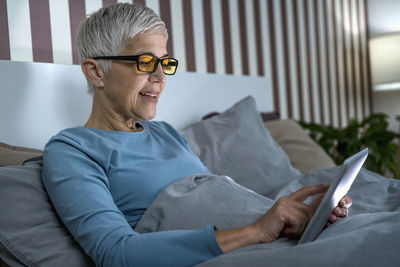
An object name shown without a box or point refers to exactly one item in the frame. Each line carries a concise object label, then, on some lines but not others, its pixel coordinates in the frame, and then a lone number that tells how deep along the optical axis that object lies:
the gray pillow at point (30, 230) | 0.83
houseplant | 2.62
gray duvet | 0.63
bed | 0.67
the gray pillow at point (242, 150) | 1.54
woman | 0.74
